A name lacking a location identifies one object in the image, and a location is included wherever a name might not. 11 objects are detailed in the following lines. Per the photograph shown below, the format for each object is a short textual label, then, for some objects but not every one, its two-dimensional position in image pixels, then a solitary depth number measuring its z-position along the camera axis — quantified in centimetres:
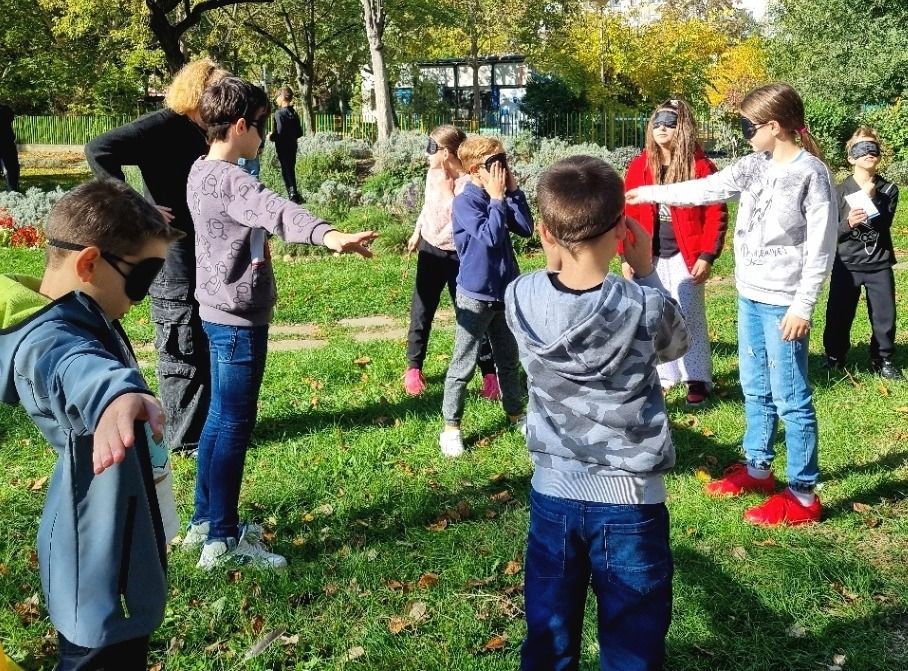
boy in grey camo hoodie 246
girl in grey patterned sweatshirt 396
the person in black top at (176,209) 470
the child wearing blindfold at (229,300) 369
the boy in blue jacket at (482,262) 479
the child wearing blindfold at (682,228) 577
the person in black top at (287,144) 1520
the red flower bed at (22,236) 1260
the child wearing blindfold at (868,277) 666
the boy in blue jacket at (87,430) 212
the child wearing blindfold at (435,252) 605
